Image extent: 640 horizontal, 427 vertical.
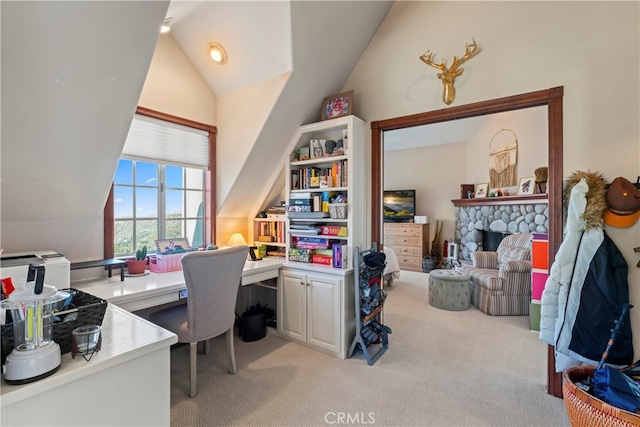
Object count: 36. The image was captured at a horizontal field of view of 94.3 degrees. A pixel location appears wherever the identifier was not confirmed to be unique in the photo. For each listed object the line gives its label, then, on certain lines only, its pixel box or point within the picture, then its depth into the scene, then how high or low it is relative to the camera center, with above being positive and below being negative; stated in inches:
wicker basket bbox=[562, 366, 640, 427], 54.7 -38.7
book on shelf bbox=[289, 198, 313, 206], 112.7 +4.3
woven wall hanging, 200.8 +37.7
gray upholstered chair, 77.2 -23.1
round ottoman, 151.3 -40.5
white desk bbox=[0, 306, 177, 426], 33.5 -21.9
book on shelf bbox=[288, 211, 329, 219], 107.9 -0.7
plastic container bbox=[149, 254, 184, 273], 98.5 -16.5
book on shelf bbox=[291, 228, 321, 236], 111.3 -6.8
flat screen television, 269.9 +7.2
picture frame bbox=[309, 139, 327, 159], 113.4 +25.0
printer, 59.9 -10.6
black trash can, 114.3 -43.9
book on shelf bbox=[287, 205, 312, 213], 112.3 +2.0
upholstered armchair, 143.3 -37.0
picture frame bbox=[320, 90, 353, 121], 107.2 +39.7
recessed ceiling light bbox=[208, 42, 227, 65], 102.3 +56.5
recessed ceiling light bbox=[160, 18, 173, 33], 96.5 +62.5
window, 99.3 +10.1
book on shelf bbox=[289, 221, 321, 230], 115.0 -4.6
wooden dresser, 249.8 -24.9
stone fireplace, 186.2 -3.4
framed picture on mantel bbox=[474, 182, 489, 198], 223.0 +17.7
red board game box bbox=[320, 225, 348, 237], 105.4 -6.4
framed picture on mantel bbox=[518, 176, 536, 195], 185.3 +17.7
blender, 33.3 -14.7
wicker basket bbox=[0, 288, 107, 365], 34.8 -15.1
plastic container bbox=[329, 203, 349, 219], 104.5 +1.1
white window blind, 99.4 +25.7
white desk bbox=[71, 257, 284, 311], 74.9 -20.0
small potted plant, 93.6 -15.5
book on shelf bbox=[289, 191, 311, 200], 113.9 +7.1
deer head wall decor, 90.8 +44.4
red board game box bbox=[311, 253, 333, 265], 109.0 -17.1
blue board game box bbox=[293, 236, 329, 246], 111.6 -10.2
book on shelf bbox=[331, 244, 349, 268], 103.1 -14.9
